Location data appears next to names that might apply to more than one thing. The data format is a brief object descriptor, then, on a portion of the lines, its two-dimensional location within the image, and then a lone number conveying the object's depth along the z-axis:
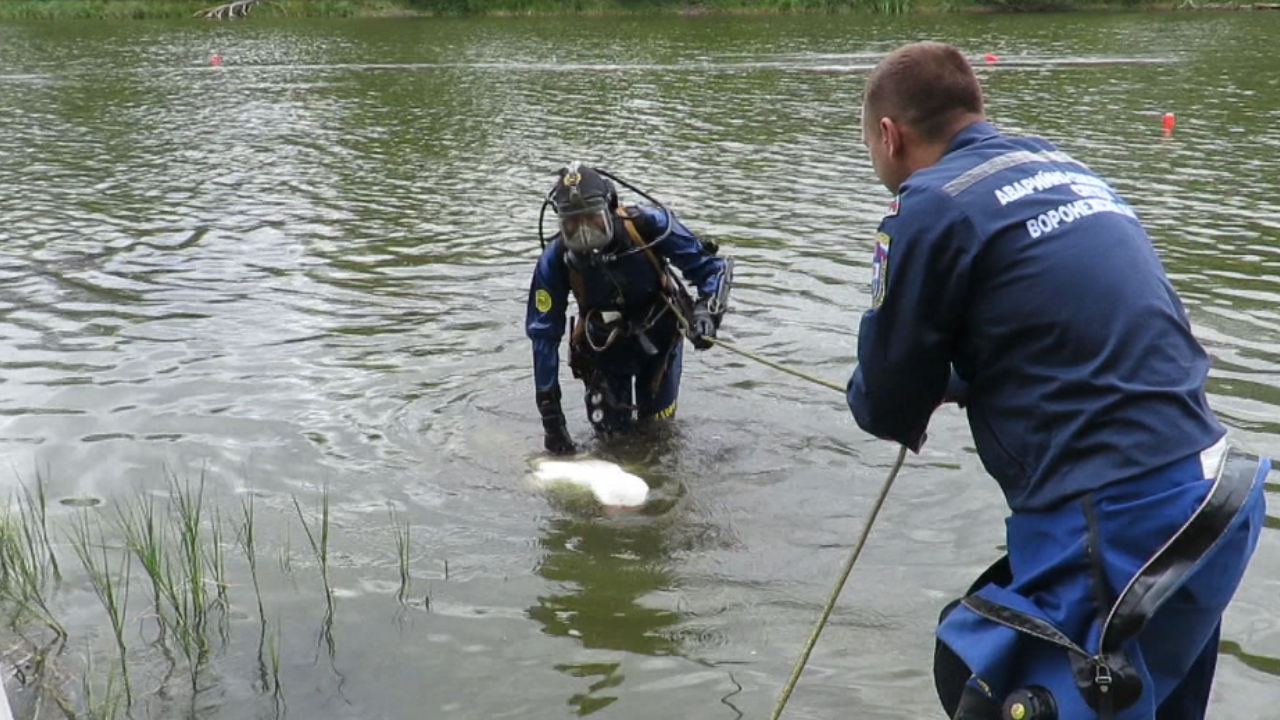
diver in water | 5.55
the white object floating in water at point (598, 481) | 5.72
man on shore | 2.35
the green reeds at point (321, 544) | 4.70
